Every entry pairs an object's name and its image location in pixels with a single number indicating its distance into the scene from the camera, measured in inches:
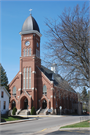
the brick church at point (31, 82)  1879.9
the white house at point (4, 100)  1316.8
